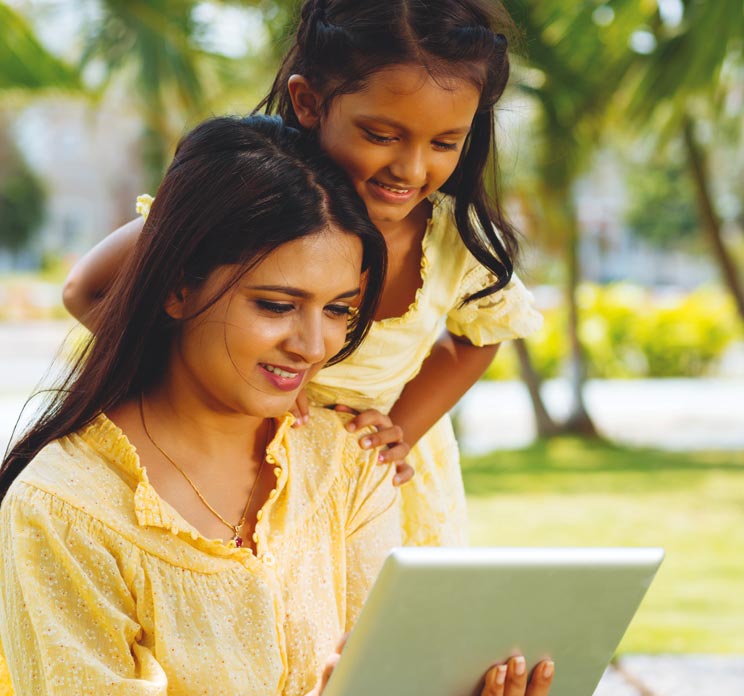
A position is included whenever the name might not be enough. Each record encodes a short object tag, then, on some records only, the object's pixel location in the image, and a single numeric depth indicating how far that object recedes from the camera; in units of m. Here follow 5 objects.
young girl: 2.20
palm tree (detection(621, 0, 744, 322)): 5.46
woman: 1.76
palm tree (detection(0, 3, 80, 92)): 7.06
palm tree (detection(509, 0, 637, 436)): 5.99
